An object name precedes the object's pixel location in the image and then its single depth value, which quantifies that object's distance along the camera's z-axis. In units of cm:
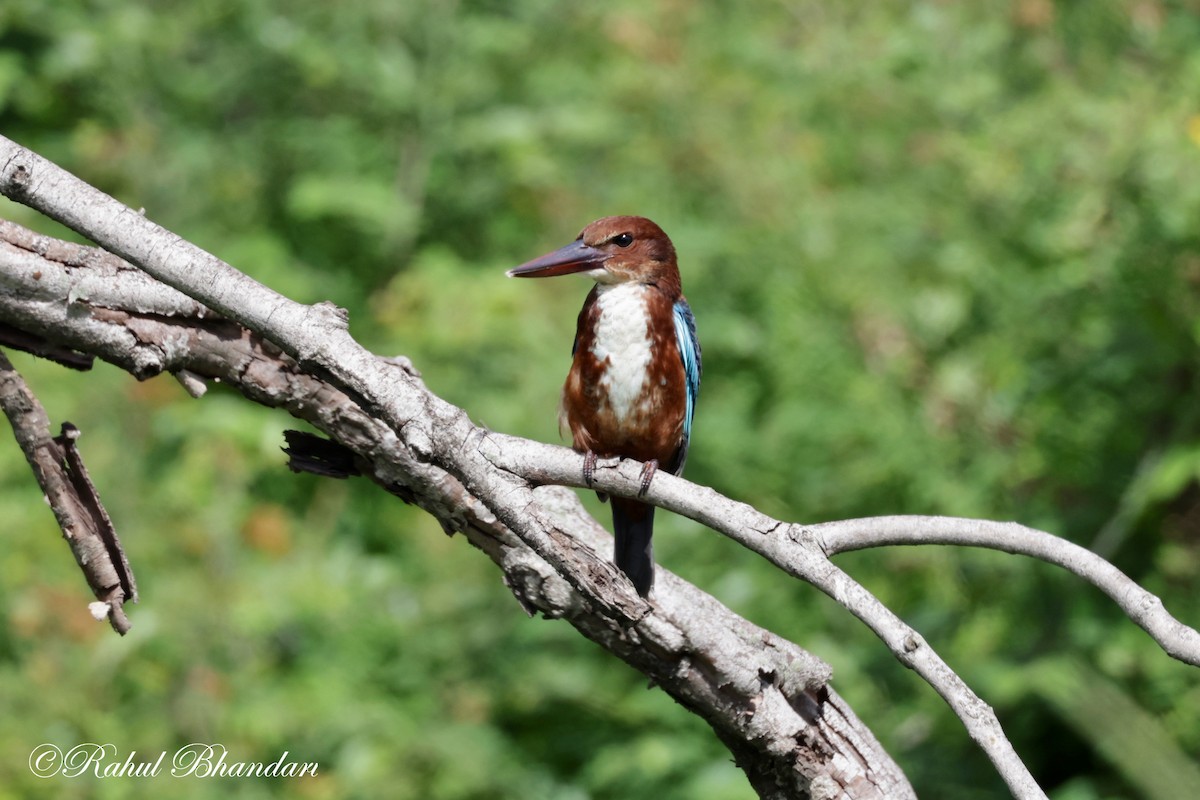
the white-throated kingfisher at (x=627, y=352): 1171
